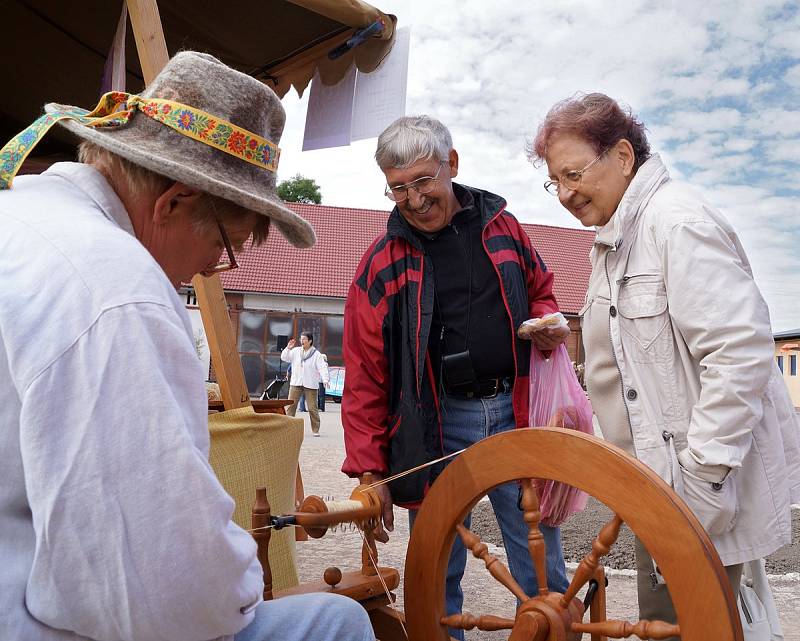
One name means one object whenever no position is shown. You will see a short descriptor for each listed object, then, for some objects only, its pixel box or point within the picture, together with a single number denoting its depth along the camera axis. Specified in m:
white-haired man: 2.17
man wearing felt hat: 0.78
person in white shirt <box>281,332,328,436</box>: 11.38
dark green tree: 41.66
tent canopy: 3.38
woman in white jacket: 1.64
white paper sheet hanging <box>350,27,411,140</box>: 3.31
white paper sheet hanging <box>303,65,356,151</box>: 3.54
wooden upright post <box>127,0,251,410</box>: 2.68
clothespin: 3.29
